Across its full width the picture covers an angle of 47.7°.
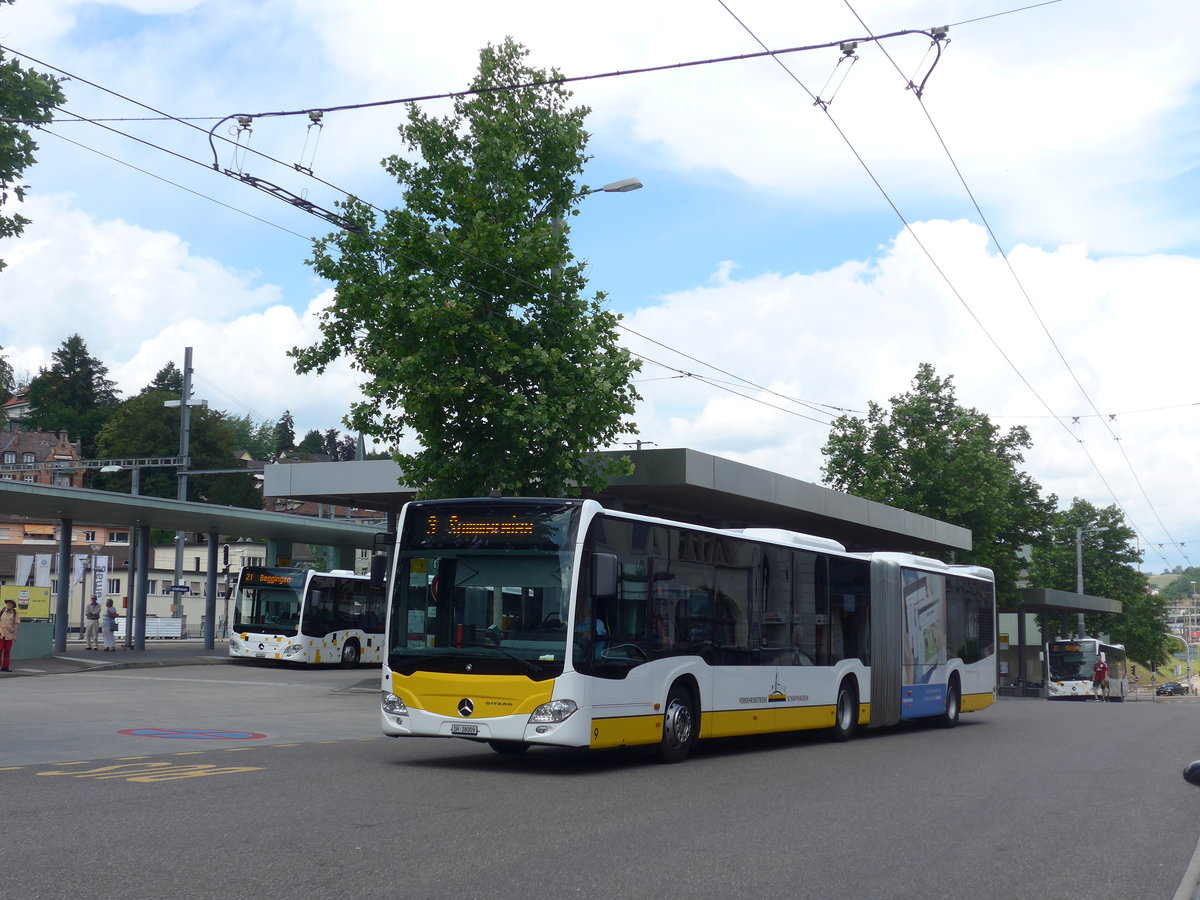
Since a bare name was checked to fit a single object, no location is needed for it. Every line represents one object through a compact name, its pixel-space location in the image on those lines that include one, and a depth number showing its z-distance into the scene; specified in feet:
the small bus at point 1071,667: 190.39
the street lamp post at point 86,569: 154.75
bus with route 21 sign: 129.70
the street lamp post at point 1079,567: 228.84
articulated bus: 42.47
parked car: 286.31
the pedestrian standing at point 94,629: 139.44
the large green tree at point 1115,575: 276.41
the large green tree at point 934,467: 168.96
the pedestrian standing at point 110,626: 134.51
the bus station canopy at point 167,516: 109.19
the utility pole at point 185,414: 152.05
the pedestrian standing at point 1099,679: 188.96
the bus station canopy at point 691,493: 90.54
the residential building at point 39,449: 394.52
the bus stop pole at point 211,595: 142.41
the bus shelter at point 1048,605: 178.50
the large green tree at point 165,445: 325.01
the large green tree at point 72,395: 412.57
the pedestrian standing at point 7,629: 102.32
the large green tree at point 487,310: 77.66
